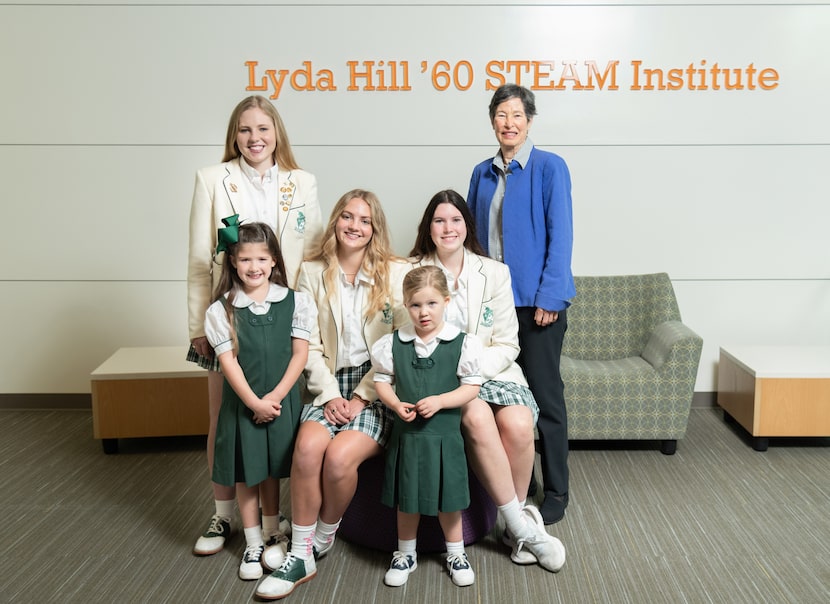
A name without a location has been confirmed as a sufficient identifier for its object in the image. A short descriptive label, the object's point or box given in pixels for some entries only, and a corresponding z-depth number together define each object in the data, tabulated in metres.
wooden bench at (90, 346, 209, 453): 3.79
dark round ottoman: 2.77
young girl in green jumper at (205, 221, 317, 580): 2.58
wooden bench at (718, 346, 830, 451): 3.71
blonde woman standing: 2.75
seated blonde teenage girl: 2.56
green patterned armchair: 3.70
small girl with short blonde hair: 2.49
